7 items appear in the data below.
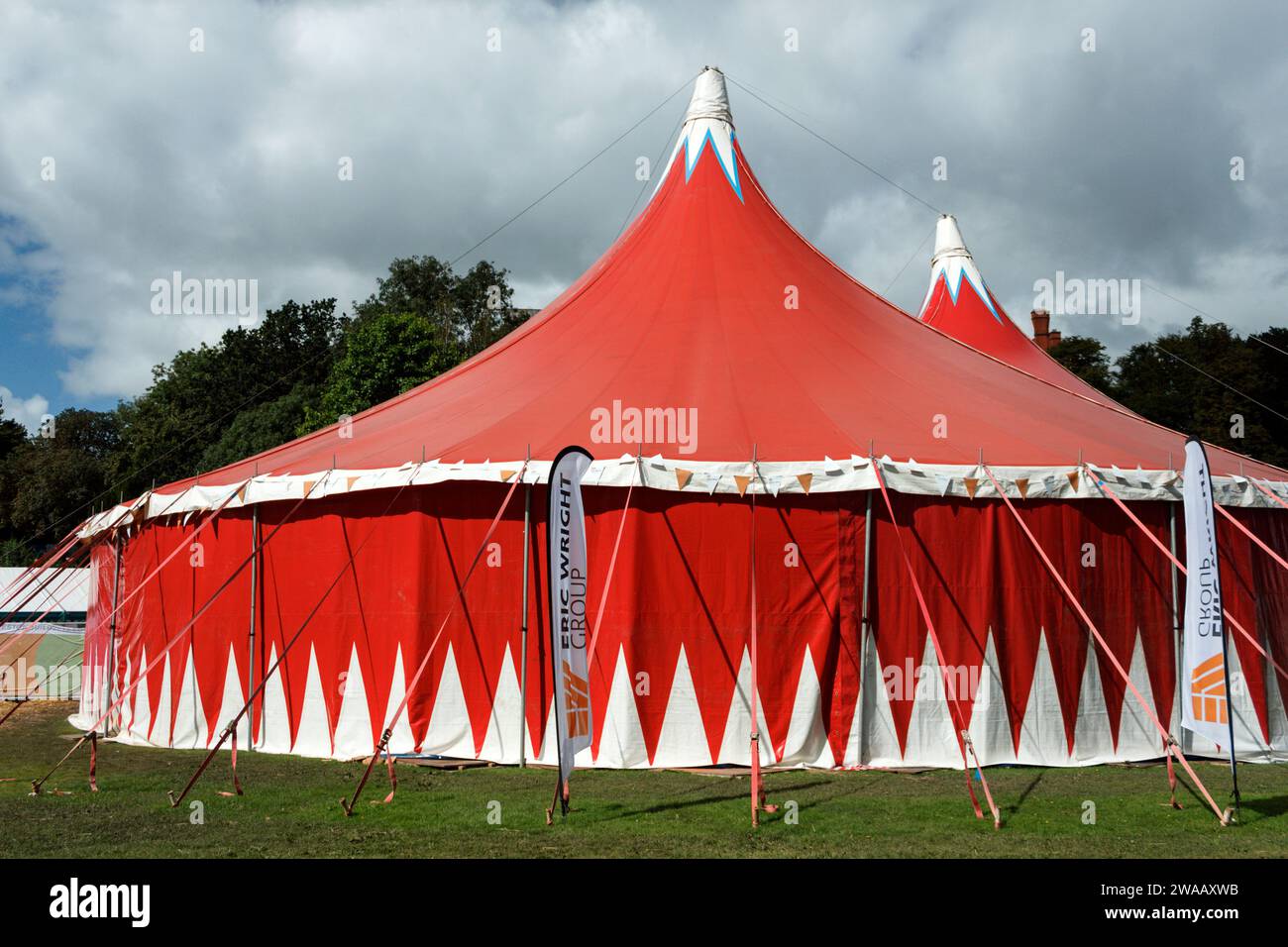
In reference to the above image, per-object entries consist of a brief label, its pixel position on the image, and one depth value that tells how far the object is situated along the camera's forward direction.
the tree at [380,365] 28.14
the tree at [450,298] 35.19
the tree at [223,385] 35.62
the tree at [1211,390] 29.30
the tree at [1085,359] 35.03
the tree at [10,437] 44.34
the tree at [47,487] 39.72
